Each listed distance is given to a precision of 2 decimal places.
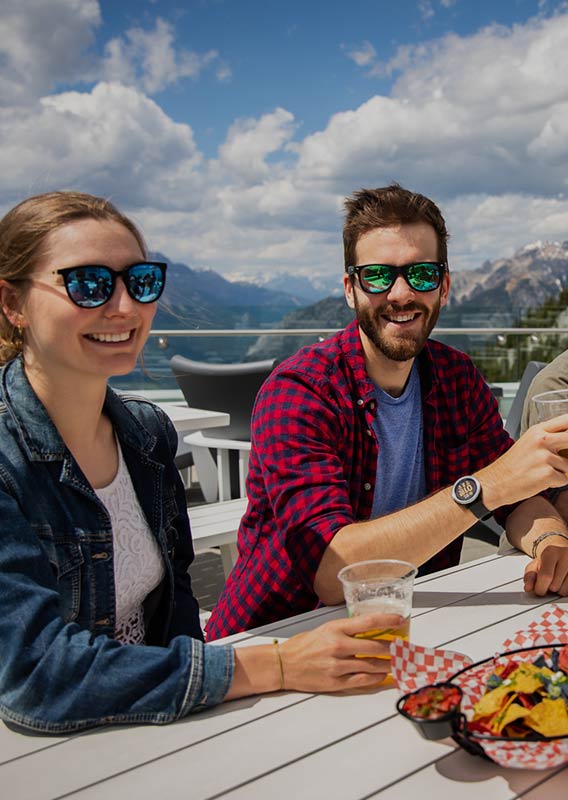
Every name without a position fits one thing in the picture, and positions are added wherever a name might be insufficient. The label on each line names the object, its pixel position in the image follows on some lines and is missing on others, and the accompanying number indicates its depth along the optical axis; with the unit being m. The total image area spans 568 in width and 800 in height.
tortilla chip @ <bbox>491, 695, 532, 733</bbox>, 0.93
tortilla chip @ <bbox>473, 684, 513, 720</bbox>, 0.95
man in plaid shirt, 1.61
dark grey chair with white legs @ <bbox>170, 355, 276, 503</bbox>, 4.66
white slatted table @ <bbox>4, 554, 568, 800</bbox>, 0.91
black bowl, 0.96
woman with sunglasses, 1.08
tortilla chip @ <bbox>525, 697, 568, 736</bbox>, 0.92
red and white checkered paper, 0.91
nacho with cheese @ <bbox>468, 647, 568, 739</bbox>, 0.93
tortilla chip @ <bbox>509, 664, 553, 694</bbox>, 0.97
